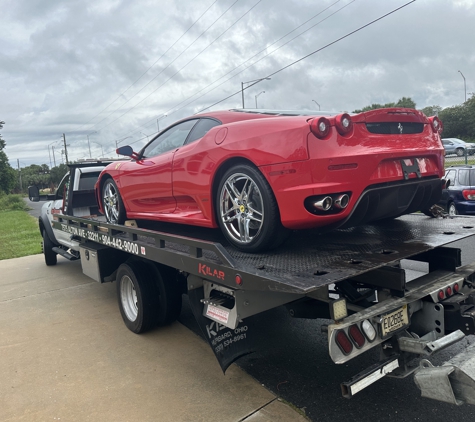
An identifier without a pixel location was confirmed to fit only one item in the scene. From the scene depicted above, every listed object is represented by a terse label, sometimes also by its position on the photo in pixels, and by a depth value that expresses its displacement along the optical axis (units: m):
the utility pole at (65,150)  69.88
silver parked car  25.92
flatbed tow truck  2.50
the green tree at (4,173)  45.50
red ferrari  2.99
